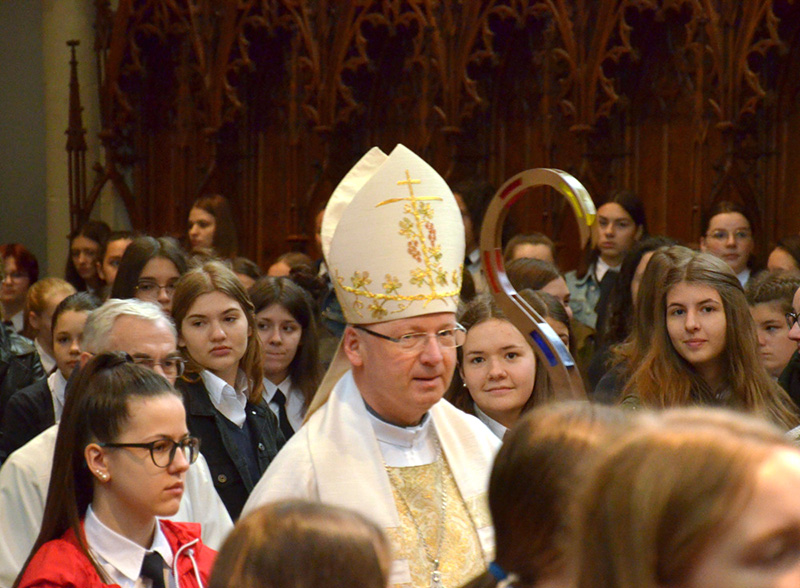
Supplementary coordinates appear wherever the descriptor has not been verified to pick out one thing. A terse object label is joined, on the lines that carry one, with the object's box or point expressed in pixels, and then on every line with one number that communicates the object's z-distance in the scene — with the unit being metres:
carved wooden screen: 15.37
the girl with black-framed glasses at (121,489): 5.99
